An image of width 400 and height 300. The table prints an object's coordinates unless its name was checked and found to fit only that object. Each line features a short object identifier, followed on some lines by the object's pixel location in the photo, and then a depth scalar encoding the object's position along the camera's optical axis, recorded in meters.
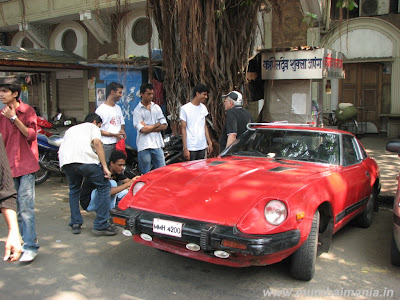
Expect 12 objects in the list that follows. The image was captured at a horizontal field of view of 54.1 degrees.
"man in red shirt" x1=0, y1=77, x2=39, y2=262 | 3.80
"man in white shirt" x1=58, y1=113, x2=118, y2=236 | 4.41
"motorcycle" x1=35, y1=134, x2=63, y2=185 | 7.07
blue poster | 8.23
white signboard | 7.32
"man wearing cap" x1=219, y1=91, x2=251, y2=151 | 5.61
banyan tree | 6.67
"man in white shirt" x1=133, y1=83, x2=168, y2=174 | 5.79
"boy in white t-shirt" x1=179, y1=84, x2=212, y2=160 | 5.88
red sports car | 3.04
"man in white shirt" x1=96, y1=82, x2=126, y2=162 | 5.68
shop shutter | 16.77
